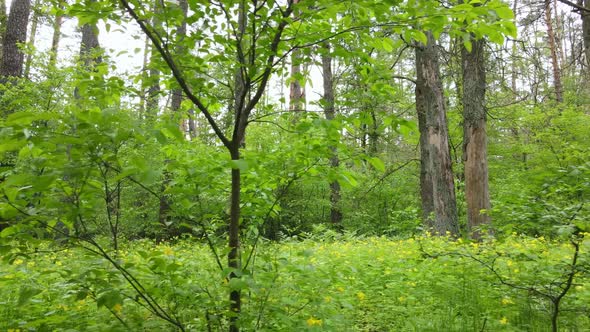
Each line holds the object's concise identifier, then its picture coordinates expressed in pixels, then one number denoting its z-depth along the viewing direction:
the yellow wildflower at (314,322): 2.37
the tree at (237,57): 2.10
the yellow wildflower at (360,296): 3.45
